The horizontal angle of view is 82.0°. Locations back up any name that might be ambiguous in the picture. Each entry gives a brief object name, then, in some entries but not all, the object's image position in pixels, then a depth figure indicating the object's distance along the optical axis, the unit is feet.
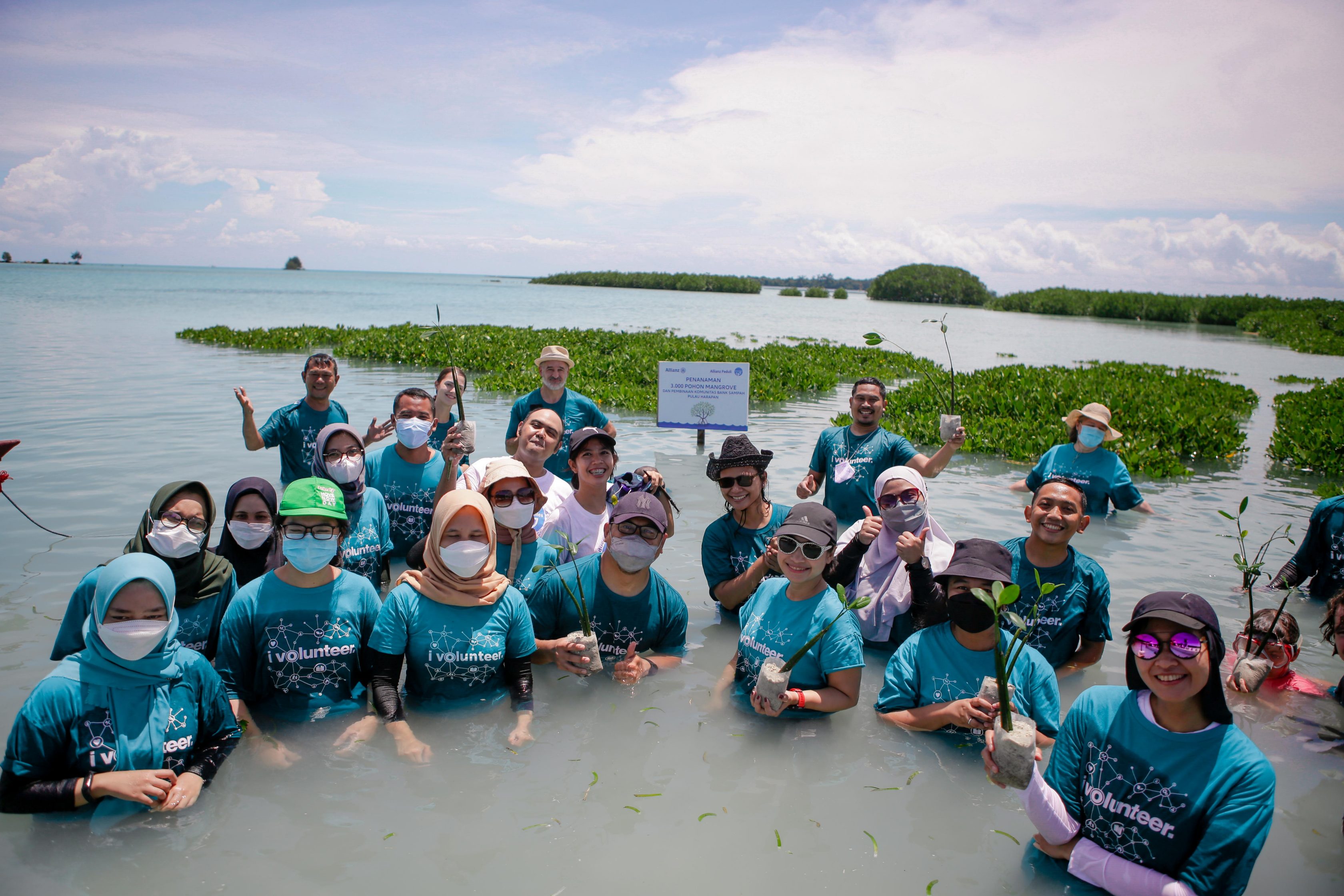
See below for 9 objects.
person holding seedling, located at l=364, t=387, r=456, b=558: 21.26
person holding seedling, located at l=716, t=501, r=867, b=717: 13.71
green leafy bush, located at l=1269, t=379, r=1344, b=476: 40.98
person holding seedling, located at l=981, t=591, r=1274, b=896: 9.23
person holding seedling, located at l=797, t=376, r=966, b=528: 23.36
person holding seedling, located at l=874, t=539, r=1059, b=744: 12.73
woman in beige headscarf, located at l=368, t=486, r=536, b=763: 13.64
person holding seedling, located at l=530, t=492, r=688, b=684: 14.93
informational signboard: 34.83
